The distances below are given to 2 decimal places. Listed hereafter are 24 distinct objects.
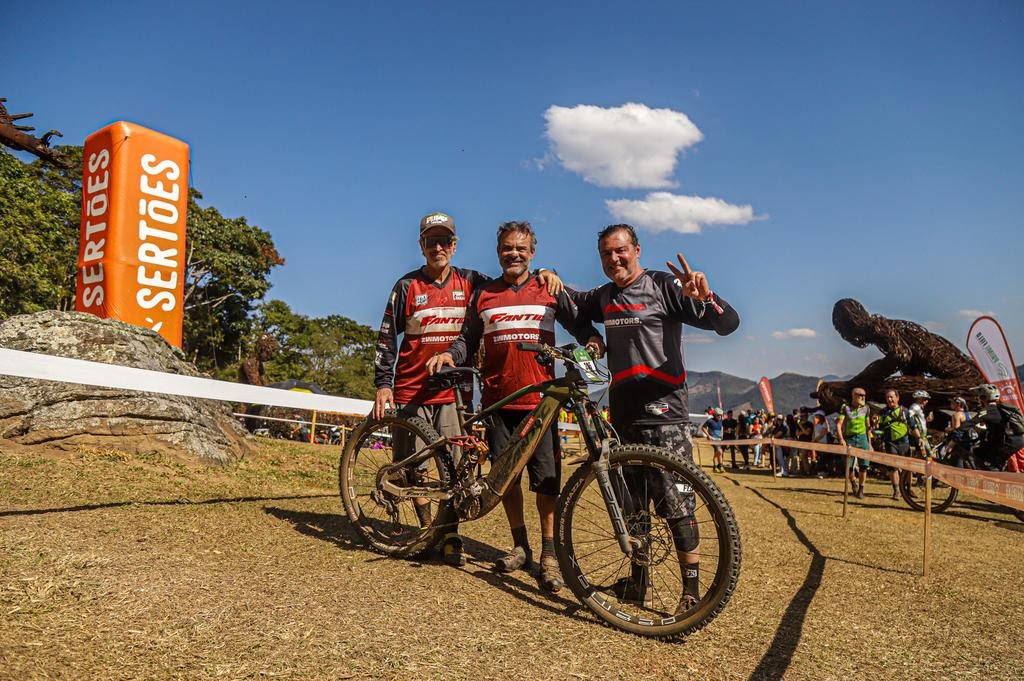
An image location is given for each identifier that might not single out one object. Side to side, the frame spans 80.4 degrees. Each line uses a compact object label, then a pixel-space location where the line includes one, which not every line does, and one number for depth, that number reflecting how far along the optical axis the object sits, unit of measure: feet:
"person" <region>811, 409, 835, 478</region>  55.06
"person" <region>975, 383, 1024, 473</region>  30.91
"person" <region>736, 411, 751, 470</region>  68.69
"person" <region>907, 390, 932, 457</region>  35.70
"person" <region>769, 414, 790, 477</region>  56.79
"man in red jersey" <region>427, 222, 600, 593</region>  13.12
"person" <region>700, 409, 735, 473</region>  70.86
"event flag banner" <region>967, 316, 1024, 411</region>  34.55
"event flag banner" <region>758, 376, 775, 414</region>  70.58
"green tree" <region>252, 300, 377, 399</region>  144.87
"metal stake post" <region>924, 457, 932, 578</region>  15.71
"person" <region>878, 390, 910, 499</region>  37.06
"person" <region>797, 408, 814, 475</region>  56.18
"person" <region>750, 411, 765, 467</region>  69.82
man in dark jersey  11.65
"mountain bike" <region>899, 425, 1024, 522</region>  31.27
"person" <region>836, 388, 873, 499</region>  39.06
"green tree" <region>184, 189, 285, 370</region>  103.96
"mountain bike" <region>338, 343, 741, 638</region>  9.96
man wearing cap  14.74
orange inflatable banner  33.01
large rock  20.95
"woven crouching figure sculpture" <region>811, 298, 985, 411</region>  56.85
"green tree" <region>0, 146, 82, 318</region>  66.44
